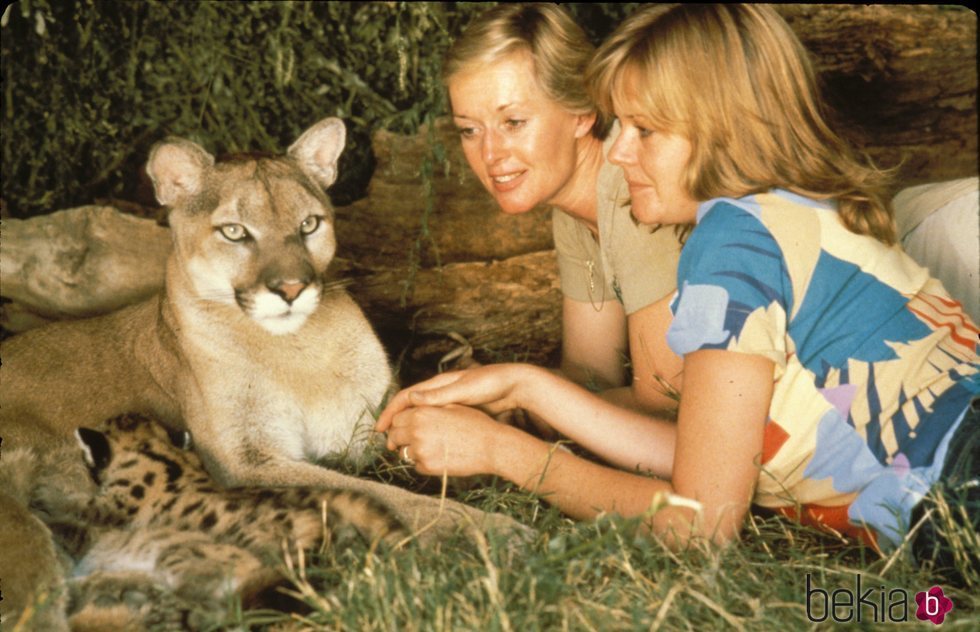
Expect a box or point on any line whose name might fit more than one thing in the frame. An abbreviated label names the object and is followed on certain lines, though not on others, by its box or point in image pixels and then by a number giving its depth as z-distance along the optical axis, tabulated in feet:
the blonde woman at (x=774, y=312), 10.07
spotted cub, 10.41
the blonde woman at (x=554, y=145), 13.26
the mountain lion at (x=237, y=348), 13.51
